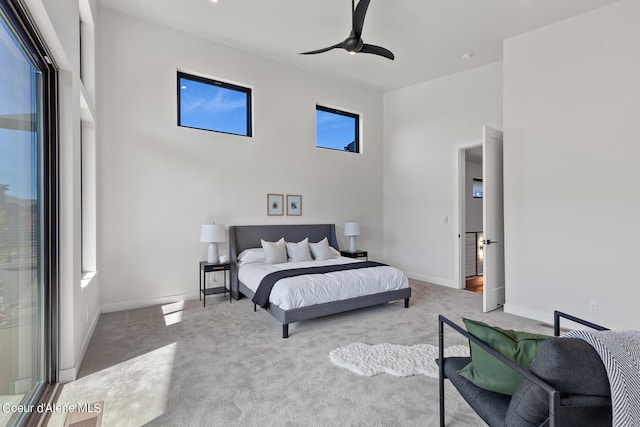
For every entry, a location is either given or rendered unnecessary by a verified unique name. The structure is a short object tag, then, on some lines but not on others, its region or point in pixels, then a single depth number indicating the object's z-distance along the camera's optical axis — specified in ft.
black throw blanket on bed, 11.80
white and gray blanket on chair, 2.91
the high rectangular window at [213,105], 15.19
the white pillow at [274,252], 14.99
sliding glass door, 5.43
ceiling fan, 9.82
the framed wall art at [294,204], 17.94
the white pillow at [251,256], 15.10
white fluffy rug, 8.27
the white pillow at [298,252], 15.81
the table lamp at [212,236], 14.17
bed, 11.22
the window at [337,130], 19.57
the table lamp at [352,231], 18.88
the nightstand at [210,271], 14.15
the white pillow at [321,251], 16.40
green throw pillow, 4.23
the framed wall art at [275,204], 17.22
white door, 13.44
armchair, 3.10
